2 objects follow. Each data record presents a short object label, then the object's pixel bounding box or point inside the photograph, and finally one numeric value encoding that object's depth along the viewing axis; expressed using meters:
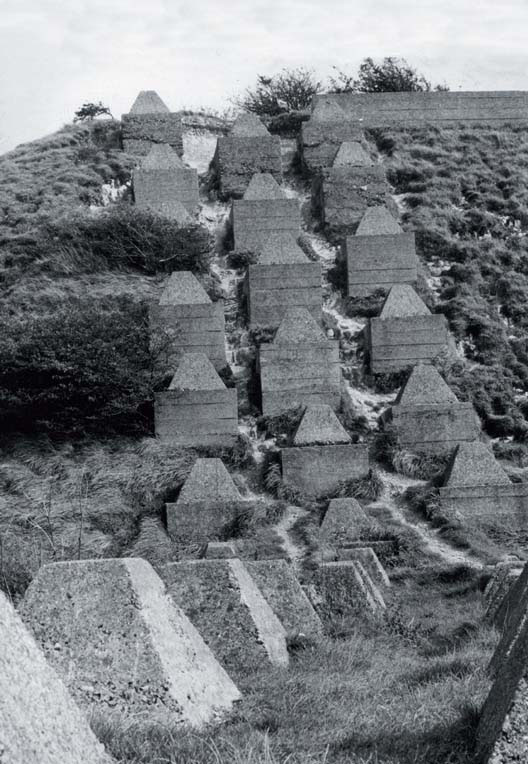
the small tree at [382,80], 37.00
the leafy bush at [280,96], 35.50
